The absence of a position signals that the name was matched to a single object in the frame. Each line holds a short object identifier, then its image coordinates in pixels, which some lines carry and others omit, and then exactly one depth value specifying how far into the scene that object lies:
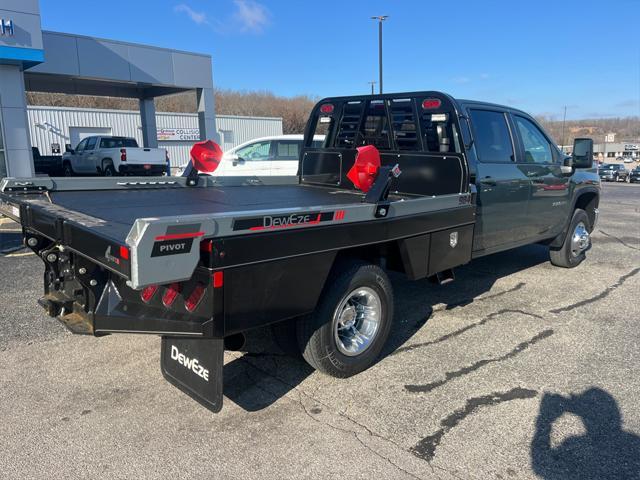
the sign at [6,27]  12.62
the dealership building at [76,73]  12.88
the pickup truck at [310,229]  2.66
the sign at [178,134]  36.97
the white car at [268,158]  12.45
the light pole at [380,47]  29.41
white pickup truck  18.39
